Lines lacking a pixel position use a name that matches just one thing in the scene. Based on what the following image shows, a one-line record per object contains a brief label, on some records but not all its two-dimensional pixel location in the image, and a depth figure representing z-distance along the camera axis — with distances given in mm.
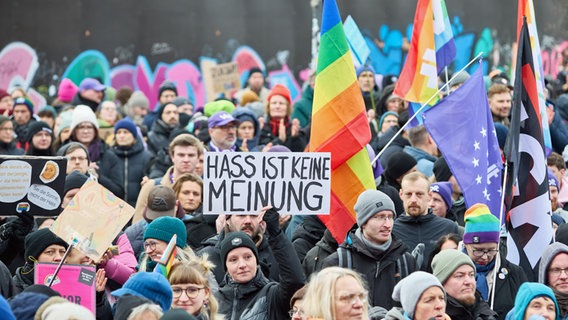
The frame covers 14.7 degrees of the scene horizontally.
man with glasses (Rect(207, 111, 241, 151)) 20938
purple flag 18111
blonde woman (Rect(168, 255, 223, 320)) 13398
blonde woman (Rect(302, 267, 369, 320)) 12163
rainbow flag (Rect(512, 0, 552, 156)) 17920
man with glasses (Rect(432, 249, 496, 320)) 14305
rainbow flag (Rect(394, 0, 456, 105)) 22012
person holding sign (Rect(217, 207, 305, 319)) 14460
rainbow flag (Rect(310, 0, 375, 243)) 17275
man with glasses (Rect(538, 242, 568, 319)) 15176
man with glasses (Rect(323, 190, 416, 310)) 15009
